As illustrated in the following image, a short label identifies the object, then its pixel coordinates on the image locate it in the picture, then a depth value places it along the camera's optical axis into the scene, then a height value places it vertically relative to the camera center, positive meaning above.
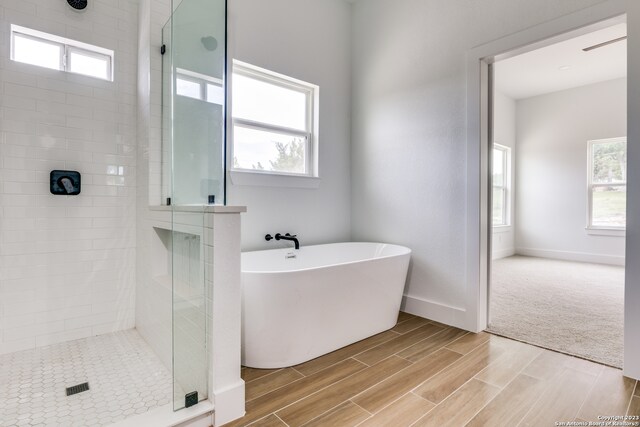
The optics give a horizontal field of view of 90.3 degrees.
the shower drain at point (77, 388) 1.64 -0.93
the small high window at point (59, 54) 2.13 +1.14
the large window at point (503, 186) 5.96 +0.51
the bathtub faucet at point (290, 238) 2.85 -0.23
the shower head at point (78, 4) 2.26 +1.48
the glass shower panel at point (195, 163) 1.53 +0.25
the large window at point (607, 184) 5.08 +0.48
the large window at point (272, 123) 2.82 +0.86
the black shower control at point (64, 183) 2.21 +0.20
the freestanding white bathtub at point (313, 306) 1.86 -0.61
